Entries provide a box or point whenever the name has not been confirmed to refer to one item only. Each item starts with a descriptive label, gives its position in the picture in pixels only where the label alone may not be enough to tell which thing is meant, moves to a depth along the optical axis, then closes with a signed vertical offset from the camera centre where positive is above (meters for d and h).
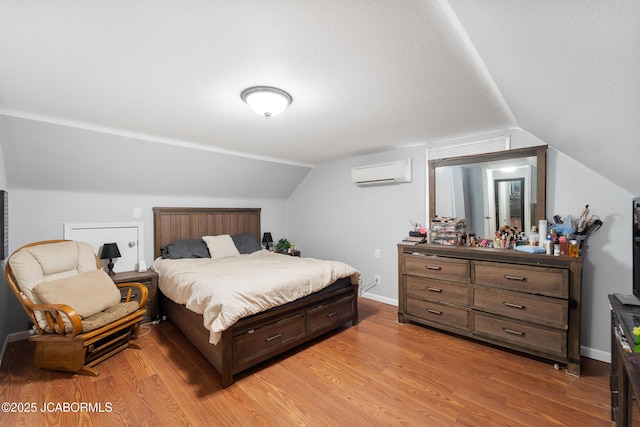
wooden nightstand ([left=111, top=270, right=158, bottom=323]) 3.13 -0.88
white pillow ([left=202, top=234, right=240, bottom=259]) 3.84 -0.52
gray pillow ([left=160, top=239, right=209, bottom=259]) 3.59 -0.53
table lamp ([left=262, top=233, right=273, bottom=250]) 4.80 -0.54
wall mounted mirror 2.70 +0.25
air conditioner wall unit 3.53 +0.52
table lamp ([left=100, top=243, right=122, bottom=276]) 3.15 -0.50
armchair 2.13 -0.81
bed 2.13 -1.04
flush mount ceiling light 1.87 +0.78
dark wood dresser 2.20 -0.80
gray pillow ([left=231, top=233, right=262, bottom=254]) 4.27 -0.52
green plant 4.71 -0.62
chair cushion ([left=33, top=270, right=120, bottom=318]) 2.20 -0.70
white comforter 2.06 -0.66
